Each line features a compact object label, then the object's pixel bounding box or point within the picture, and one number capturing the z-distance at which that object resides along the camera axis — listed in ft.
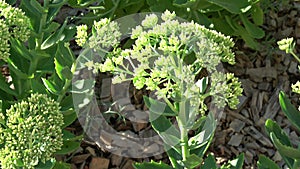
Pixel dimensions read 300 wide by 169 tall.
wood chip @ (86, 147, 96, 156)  6.94
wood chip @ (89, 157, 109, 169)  6.82
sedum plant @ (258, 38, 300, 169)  5.08
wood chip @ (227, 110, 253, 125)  7.50
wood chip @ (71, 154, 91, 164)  6.86
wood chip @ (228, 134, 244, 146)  7.21
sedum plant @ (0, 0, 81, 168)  5.40
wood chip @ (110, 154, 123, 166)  6.86
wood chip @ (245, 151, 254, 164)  7.00
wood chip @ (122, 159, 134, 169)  6.82
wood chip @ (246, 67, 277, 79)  8.02
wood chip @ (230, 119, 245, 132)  7.37
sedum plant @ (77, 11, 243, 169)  4.78
